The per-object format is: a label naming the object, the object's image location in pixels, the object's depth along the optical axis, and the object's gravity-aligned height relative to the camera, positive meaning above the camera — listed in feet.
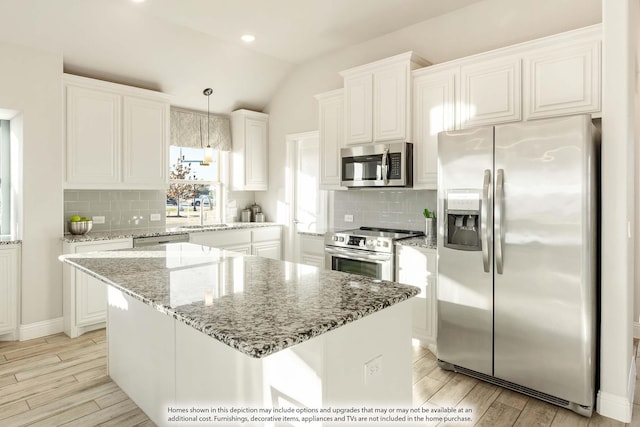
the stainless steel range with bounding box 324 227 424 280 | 11.88 -1.27
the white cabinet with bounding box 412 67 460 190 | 11.55 +2.72
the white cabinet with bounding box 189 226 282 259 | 15.53 -1.24
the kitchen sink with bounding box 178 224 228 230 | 15.60 -0.70
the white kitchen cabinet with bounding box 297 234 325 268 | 14.88 -1.50
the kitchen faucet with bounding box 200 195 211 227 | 18.03 -0.01
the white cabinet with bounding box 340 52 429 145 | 12.44 +3.45
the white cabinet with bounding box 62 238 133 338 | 12.45 -2.66
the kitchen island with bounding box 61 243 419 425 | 4.60 -1.58
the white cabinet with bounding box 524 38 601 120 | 9.14 +2.99
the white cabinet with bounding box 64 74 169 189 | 13.07 +2.46
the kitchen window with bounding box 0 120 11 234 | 13.32 +0.93
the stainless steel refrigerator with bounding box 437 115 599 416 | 8.02 -0.99
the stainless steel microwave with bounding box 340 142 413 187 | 12.31 +1.37
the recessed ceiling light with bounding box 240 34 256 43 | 14.59 +6.11
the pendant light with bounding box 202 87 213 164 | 15.21 +1.95
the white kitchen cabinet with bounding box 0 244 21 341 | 11.94 -2.35
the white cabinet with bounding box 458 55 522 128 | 10.27 +3.03
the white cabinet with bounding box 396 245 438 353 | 11.14 -1.98
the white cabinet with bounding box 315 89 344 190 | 14.64 +2.67
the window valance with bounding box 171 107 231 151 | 16.84 +3.35
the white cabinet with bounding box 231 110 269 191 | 18.29 +2.64
